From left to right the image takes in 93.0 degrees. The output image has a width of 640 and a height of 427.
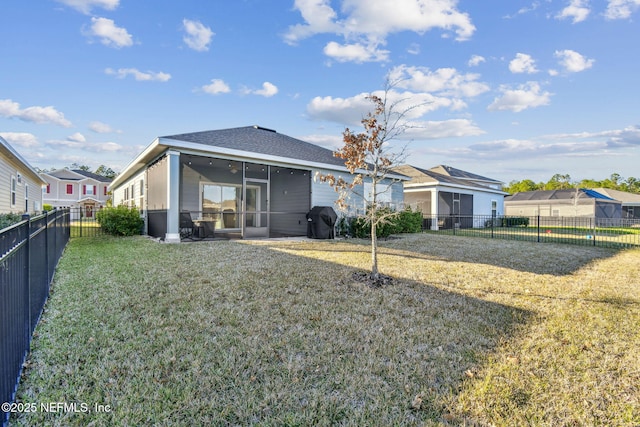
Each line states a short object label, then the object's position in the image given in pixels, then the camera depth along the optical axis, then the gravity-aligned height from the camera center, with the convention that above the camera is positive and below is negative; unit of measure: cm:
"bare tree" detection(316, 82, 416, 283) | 524 +125
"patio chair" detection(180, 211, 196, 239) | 1034 -50
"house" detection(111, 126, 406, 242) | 952 +137
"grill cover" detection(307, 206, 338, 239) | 1153 -37
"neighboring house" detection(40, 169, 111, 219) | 3550 +263
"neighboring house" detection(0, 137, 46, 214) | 1142 +137
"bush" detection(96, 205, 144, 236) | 1194 -39
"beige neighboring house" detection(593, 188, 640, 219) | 3326 +131
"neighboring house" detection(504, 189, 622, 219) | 2792 +96
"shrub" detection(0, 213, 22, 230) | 792 -27
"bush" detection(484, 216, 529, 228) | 2193 -66
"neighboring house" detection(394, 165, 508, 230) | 1881 +103
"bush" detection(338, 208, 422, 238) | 1224 -58
